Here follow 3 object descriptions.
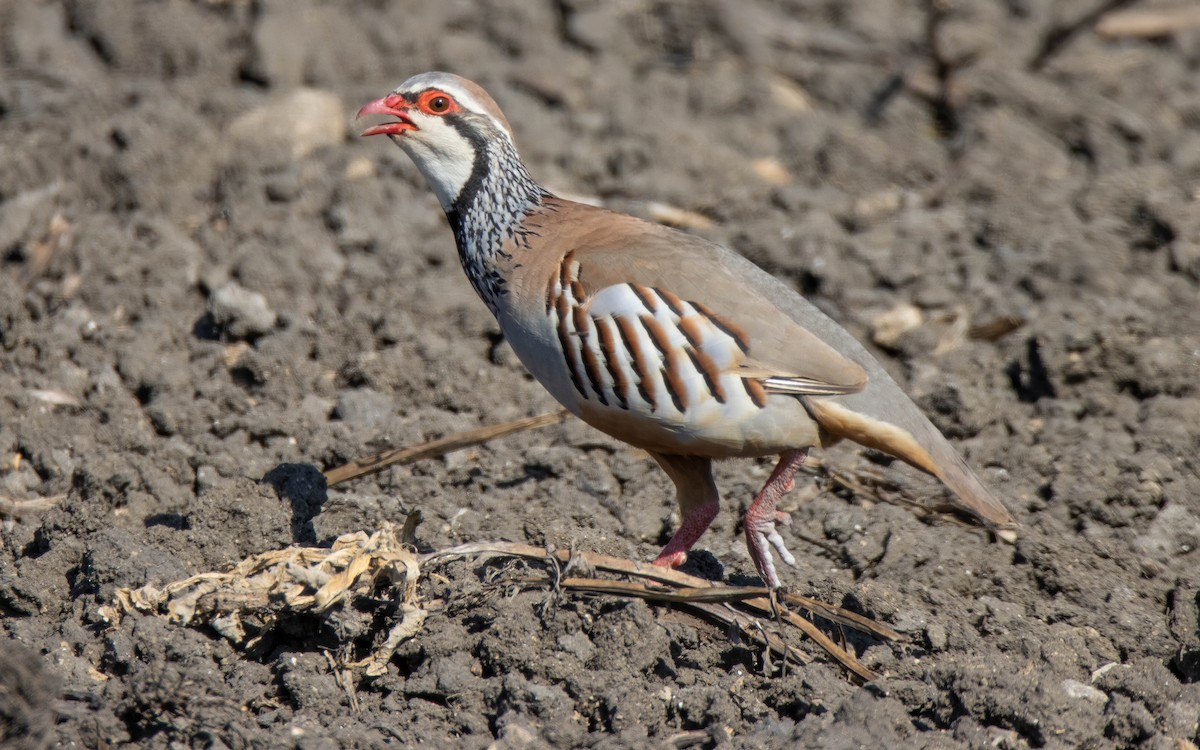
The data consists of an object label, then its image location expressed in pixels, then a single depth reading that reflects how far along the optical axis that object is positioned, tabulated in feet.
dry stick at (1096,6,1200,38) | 57.93
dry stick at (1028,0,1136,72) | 55.72
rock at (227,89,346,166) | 47.60
